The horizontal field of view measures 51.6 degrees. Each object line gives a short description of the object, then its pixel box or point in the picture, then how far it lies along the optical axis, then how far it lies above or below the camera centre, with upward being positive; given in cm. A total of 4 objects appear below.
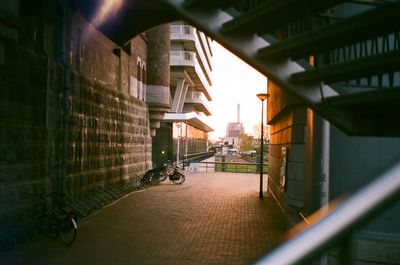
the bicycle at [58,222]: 991 -211
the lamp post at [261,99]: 1822 +176
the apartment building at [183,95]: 4491 +633
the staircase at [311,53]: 352 +87
